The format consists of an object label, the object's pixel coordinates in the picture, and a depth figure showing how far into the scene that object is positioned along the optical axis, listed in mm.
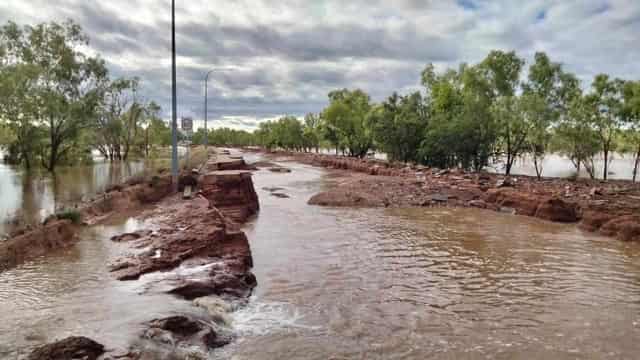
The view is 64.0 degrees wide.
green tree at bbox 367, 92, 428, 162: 51656
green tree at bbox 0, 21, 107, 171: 39250
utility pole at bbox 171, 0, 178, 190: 23062
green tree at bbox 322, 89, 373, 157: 70625
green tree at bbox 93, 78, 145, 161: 54750
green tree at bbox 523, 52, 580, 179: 37469
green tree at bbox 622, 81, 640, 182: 34594
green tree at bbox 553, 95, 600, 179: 37000
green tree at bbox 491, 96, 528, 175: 37375
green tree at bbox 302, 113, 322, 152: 96294
